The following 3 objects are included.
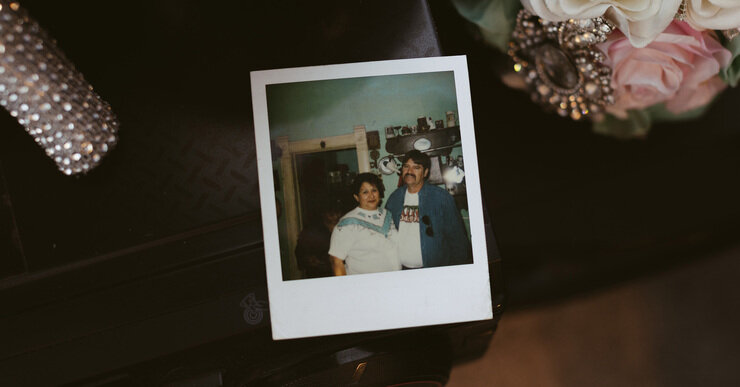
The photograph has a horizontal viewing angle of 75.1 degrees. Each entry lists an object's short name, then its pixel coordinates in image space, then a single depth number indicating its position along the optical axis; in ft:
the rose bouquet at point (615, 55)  1.36
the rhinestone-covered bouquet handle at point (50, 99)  1.31
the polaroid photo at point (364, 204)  1.59
